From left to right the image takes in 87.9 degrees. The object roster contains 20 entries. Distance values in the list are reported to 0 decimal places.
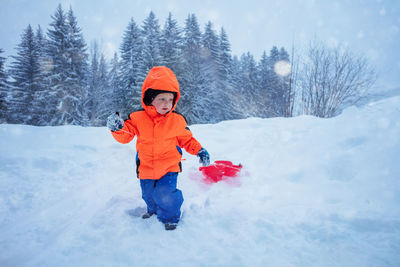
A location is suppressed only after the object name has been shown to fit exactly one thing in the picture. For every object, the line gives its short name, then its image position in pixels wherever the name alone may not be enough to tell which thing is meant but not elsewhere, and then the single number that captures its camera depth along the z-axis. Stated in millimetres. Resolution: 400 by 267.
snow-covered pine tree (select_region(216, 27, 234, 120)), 22031
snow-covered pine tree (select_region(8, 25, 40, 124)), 17766
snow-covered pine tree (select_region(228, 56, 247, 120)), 18834
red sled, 3271
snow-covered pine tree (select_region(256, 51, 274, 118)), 15289
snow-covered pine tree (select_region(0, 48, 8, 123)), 14891
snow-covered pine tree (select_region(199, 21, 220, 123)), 20766
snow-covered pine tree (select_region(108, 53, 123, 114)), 18866
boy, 2145
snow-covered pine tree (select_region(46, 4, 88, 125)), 16562
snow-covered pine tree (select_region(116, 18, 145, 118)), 16881
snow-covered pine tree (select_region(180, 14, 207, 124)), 18828
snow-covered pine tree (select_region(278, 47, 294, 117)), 10211
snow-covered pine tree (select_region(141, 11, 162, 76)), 17059
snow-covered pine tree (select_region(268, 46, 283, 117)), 13327
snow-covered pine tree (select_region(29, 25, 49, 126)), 16836
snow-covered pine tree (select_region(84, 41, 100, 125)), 18922
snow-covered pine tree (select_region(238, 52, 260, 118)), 22872
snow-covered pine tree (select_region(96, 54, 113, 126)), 19469
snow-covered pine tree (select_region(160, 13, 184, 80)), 18656
